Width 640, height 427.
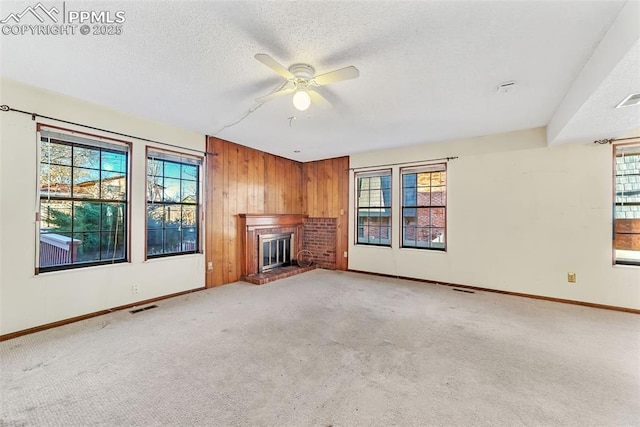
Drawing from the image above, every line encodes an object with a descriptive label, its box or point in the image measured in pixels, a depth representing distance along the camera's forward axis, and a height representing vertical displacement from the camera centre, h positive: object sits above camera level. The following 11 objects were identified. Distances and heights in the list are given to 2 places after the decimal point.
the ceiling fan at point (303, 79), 1.98 +1.11
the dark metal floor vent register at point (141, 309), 3.21 -1.24
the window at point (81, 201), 2.81 +0.11
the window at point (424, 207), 4.67 +0.09
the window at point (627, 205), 3.34 +0.09
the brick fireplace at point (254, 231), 4.77 -0.38
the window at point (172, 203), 3.69 +0.12
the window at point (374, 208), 5.27 +0.08
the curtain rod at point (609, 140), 3.33 +0.94
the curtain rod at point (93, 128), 2.54 +0.98
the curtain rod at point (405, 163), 4.51 +0.94
